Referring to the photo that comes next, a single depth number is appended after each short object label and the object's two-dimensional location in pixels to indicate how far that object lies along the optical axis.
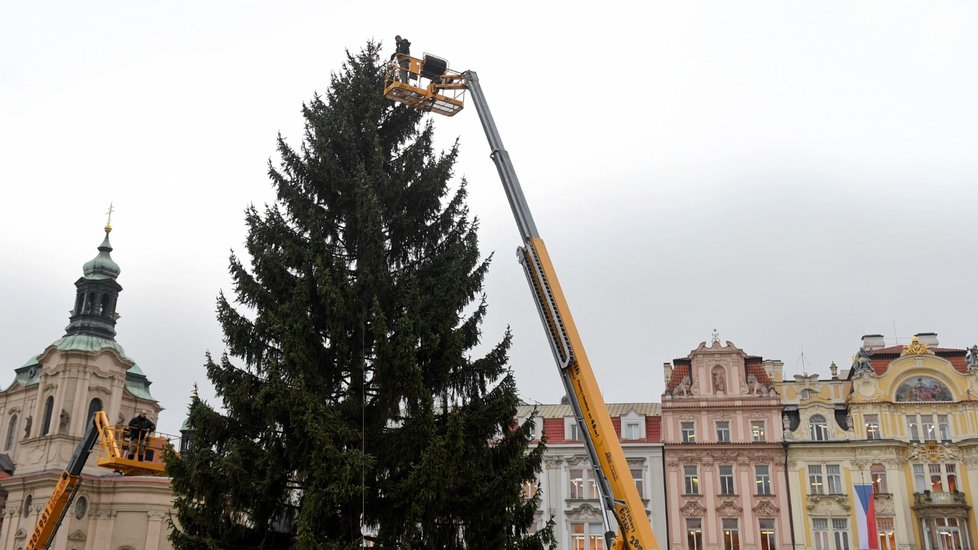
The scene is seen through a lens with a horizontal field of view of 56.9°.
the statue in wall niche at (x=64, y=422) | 52.31
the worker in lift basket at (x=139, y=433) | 27.03
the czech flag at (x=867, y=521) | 44.38
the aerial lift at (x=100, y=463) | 27.00
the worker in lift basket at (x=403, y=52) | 22.16
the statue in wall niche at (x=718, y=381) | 51.09
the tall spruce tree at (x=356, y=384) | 17.50
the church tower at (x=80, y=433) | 50.53
